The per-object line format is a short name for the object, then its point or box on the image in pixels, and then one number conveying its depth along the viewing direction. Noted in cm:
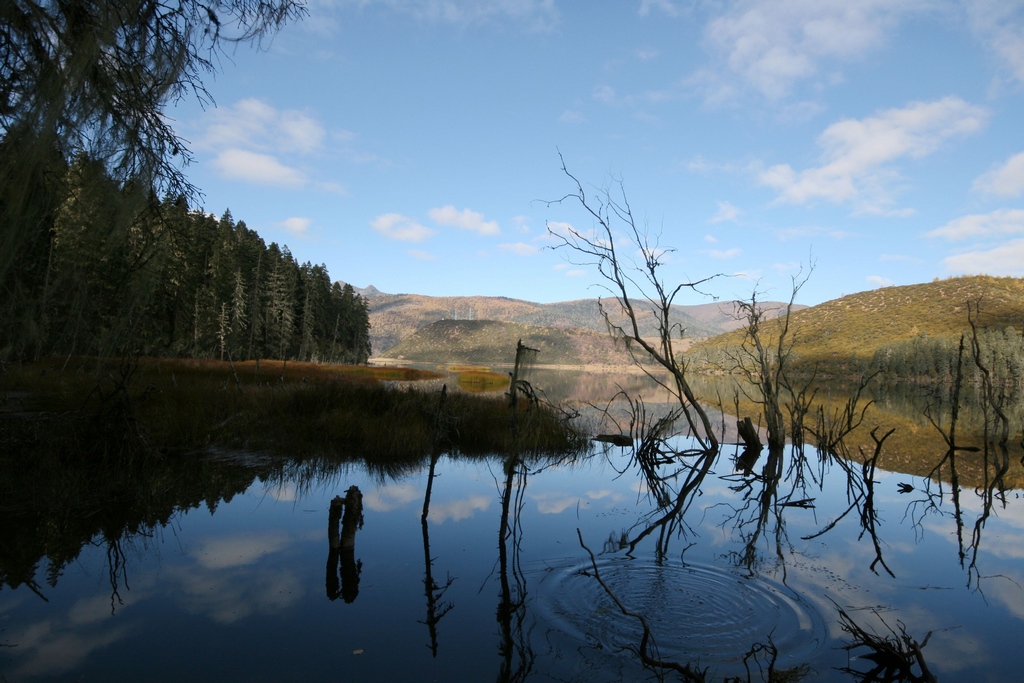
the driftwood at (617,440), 1489
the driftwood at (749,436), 1404
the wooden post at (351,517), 561
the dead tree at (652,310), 1031
